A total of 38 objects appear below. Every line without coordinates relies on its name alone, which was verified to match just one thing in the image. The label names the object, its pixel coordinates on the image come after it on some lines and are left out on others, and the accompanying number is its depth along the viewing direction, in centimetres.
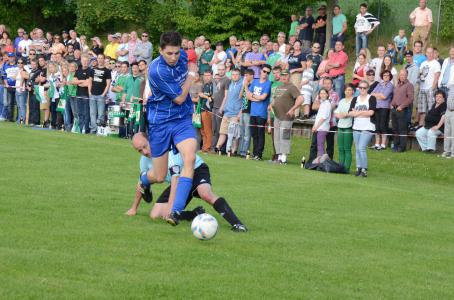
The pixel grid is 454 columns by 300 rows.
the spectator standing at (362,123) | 1883
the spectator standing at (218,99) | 2283
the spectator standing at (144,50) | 2942
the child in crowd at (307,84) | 2377
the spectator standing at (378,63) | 2323
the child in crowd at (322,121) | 2005
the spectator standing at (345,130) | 1945
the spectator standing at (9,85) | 2878
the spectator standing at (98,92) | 2533
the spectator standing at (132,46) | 2957
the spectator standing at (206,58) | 2753
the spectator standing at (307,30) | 2761
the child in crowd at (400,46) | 2605
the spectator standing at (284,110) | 2059
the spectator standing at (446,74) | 2134
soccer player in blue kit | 1008
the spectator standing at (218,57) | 2650
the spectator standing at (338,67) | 2341
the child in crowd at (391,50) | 2509
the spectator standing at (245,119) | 2195
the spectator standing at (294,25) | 2794
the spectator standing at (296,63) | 2434
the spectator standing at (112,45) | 3064
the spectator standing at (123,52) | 2978
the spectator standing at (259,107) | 2147
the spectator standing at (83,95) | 2558
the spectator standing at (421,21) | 2527
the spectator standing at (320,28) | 2739
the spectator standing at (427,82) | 2205
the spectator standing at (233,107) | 2202
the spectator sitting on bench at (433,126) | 2103
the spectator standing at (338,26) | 2645
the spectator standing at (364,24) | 2620
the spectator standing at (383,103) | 2178
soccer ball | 927
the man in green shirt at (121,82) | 2530
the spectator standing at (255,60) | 2491
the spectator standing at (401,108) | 2156
